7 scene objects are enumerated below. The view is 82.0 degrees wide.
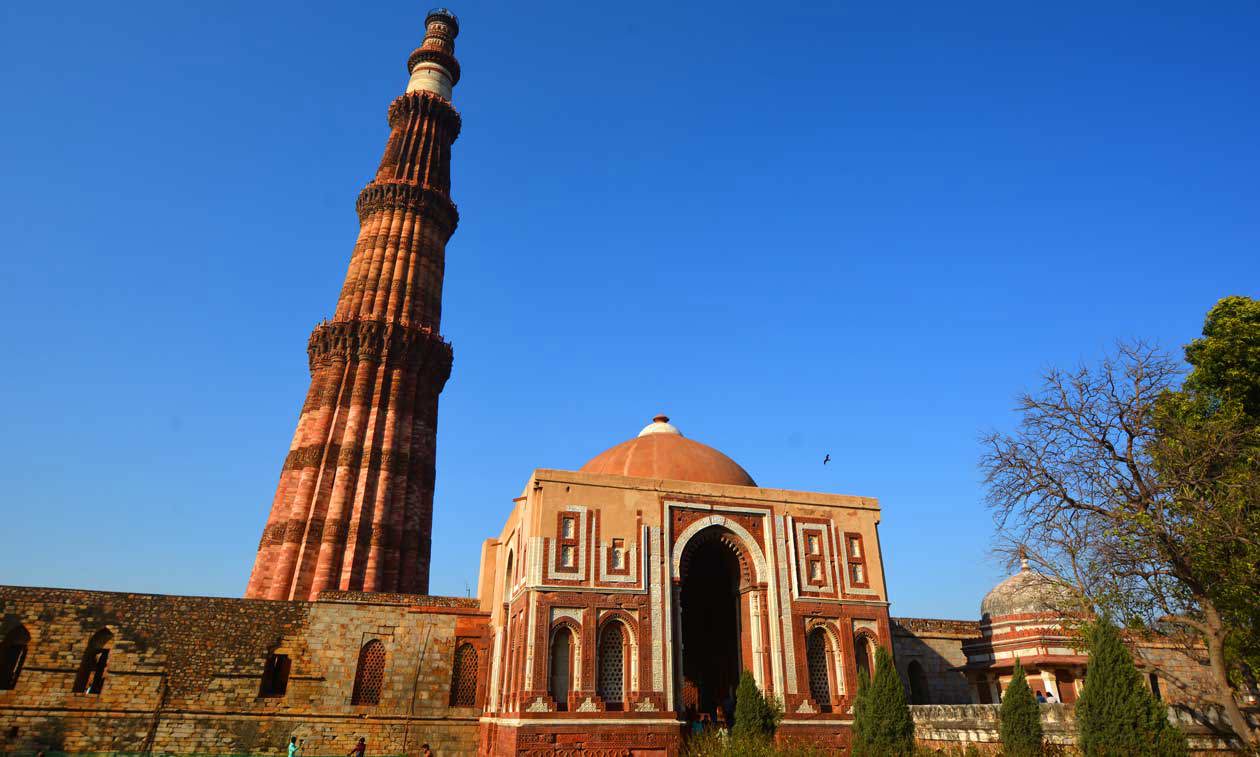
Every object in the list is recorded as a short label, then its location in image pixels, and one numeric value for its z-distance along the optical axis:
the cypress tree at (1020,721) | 12.81
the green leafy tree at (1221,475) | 12.83
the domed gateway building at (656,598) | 14.88
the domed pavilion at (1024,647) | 18.92
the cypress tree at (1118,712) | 11.13
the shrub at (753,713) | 14.80
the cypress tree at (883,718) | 14.02
